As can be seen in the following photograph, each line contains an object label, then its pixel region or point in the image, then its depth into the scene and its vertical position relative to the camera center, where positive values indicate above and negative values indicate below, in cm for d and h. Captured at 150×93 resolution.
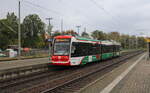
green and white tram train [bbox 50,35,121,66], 1620 -30
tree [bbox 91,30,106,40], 11651 +870
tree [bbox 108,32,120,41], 11864 +776
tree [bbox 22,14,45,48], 8575 +823
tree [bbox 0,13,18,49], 7288 +580
